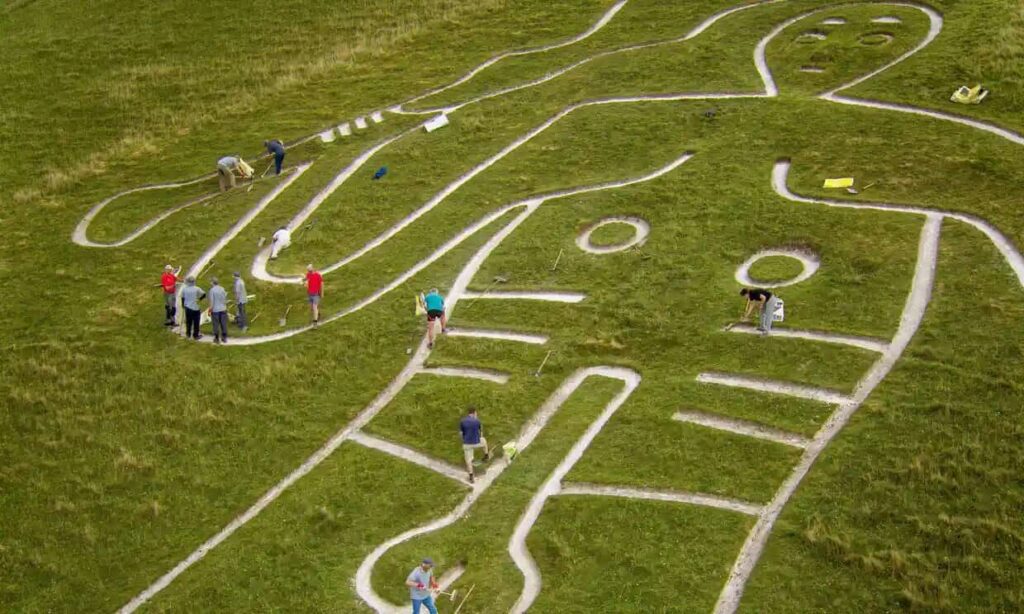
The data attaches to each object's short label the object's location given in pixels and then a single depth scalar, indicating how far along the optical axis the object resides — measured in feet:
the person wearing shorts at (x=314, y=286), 157.48
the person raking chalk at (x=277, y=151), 206.49
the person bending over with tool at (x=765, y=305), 138.82
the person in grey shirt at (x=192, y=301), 159.12
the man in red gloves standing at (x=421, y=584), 101.24
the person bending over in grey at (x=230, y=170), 205.57
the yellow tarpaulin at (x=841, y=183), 170.23
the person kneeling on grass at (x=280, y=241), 181.27
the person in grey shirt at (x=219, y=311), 156.15
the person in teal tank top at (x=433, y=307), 149.38
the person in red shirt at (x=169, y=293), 164.35
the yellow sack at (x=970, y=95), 188.34
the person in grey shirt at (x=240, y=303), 159.13
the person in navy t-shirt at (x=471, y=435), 123.34
